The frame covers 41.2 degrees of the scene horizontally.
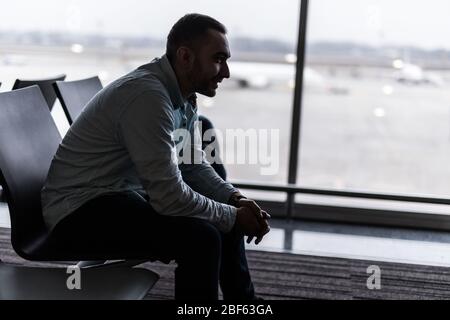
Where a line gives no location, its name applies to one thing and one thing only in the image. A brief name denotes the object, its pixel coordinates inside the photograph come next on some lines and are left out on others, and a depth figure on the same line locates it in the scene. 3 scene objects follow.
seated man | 1.52
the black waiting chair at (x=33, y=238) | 1.43
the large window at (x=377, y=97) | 3.32
